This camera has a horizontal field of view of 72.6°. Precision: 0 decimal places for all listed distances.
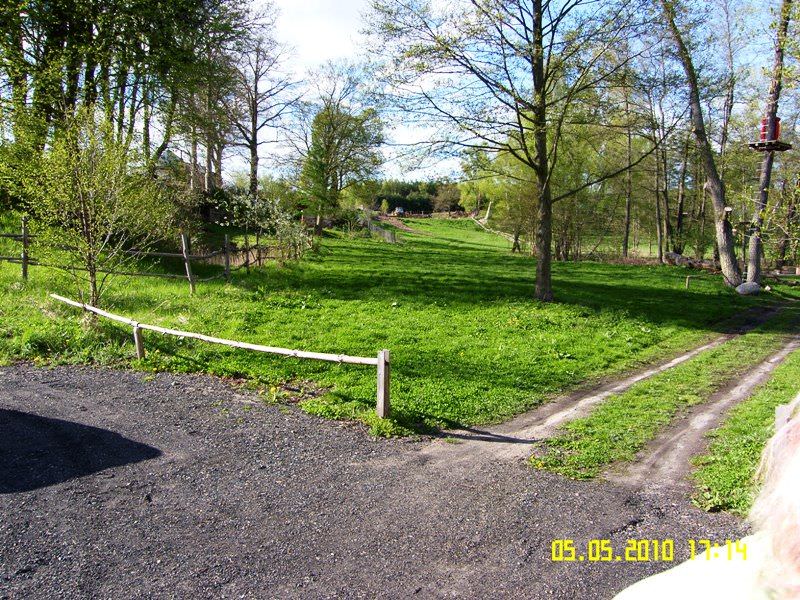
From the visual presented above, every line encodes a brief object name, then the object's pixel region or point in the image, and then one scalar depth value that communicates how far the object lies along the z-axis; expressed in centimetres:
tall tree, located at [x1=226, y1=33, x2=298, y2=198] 3195
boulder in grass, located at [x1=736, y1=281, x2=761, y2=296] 2044
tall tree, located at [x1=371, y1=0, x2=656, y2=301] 1302
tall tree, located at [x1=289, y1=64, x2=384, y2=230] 3550
